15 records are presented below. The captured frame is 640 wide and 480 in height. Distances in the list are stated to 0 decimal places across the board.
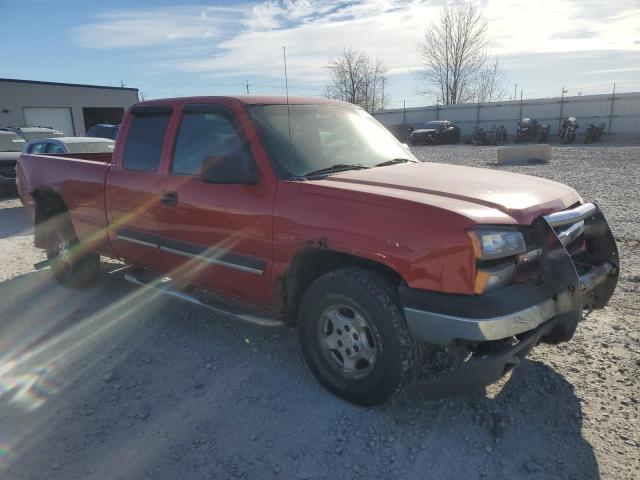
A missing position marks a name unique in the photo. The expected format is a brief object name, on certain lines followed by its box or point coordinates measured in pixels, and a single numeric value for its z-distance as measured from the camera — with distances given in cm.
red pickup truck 268
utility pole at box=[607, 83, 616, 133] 3134
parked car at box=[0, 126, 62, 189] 1316
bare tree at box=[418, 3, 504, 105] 5078
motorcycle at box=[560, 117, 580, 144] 2888
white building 3198
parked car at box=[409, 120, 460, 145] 3231
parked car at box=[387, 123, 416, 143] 3687
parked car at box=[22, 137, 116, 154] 1093
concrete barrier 1827
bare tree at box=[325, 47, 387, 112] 4641
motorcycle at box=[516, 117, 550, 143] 3119
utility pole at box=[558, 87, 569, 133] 3347
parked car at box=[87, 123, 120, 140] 1805
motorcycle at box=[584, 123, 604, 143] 2892
